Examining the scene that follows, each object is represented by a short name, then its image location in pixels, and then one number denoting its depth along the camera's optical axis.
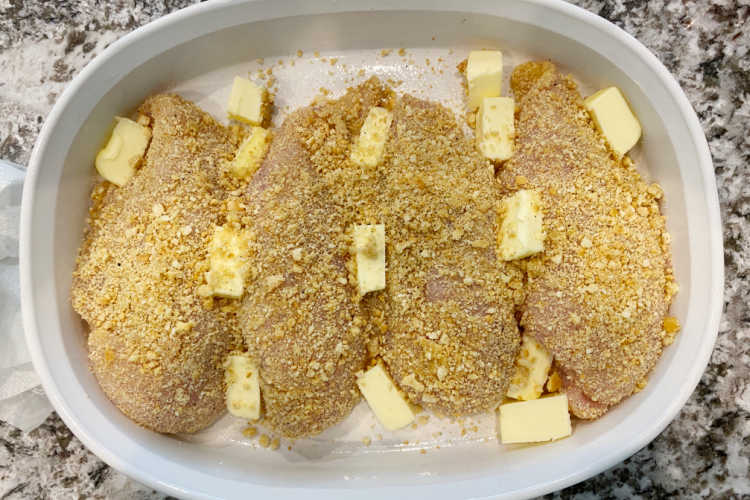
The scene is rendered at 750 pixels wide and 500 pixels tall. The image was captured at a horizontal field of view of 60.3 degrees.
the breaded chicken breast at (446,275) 0.30
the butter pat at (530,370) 0.31
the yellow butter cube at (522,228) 0.29
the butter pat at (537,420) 0.31
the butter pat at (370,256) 0.29
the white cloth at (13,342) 0.32
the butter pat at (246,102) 0.31
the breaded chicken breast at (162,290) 0.29
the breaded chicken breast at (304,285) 0.29
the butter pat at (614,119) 0.31
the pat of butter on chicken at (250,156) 0.31
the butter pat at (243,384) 0.31
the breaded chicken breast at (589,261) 0.29
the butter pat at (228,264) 0.29
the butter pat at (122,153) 0.31
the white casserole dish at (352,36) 0.29
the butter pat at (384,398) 0.31
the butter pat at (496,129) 0.31
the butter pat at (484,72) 0.31
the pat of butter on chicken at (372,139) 0.30
